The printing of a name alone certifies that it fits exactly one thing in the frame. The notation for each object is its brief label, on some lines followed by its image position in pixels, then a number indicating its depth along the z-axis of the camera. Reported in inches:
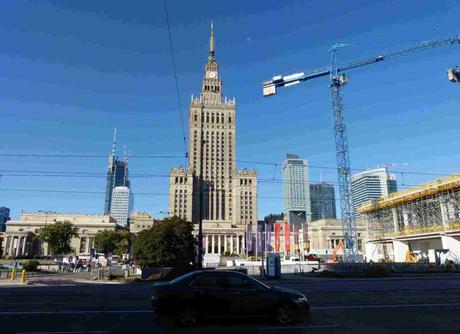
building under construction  2682.1
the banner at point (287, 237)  3124.5
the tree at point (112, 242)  4874.5
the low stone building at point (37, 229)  6505.9
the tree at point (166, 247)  1700.3
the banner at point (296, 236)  4189.2
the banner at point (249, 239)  3970.5
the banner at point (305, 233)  3523.6
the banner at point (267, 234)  3356.3
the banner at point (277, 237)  3147.1
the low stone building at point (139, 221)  7367.1
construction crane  3100.4
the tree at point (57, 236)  3693.4
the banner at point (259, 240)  3465.8
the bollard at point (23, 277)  1307.8
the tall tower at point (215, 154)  6919.3
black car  442.9
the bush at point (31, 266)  2208.7
